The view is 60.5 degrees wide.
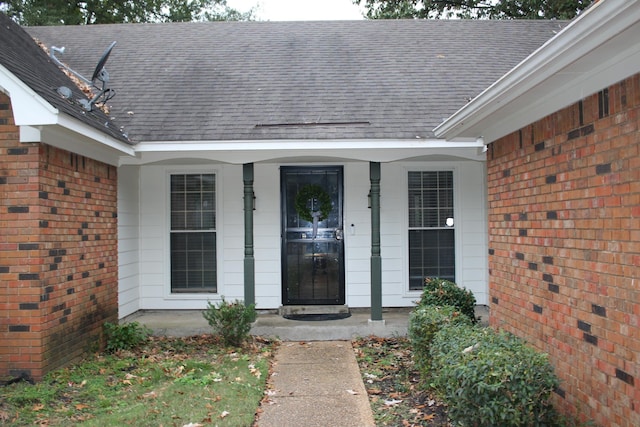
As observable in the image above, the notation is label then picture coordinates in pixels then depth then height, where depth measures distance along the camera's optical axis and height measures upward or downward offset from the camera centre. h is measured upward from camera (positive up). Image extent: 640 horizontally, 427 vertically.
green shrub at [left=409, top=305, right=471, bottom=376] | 5.05 -0.98
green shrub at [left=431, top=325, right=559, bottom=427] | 3.38 -1.04
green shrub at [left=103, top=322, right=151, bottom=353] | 6.81 -1.37
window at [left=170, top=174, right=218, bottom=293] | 8.91 -0.29
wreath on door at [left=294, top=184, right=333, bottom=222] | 8.72 +0.35
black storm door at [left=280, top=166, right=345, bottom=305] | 8.83 -0.44
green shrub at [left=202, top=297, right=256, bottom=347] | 6.90 -1.20
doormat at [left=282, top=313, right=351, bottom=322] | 8.18 -1.41
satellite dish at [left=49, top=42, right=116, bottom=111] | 6.84 +2.07
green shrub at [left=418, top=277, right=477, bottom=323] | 6.69 -0.93
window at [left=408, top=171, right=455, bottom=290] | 8.94 -0.12
